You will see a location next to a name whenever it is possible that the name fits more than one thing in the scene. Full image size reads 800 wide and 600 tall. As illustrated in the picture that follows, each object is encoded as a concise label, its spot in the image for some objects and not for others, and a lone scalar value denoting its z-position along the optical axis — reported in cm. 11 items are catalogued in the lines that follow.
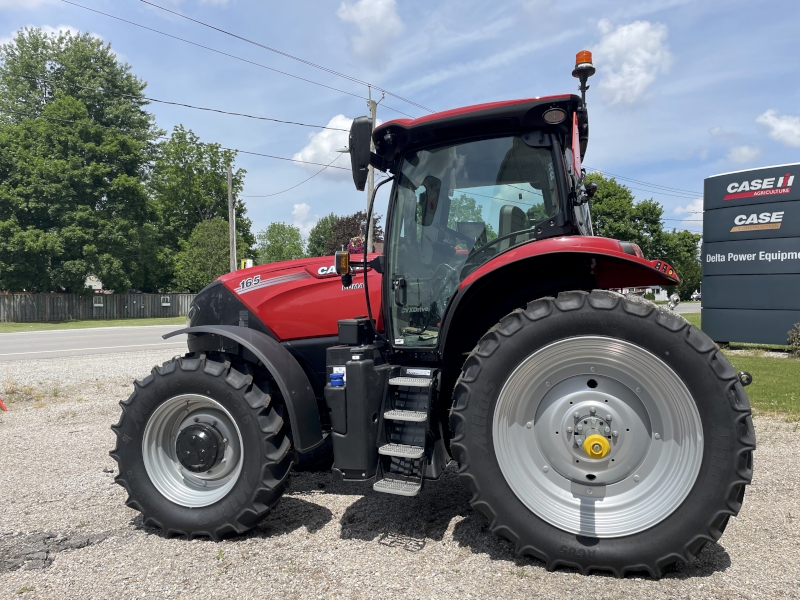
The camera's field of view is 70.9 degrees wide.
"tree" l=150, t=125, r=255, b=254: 4197
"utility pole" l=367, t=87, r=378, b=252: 2063
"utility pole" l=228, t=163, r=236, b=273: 2618
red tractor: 274
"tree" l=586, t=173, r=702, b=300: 4919
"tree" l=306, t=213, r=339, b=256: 6413
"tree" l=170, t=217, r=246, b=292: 3241
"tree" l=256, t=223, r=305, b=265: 6312
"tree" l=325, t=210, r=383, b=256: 2620
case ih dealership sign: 1181
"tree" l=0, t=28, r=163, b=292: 2794
